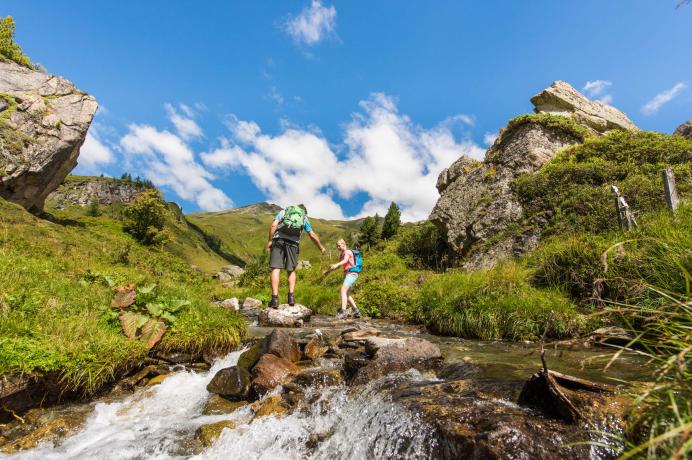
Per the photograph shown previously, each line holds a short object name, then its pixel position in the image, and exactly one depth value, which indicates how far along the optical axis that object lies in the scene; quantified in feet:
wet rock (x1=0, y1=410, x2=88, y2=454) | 13.61
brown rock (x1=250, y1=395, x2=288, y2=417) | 15.51
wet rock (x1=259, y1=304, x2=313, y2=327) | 34.71
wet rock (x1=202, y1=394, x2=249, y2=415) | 16.84
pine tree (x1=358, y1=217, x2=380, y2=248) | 220.02
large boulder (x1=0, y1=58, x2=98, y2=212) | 128.77
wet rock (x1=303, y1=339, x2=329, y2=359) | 23.11
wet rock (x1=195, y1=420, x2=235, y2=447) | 14.17
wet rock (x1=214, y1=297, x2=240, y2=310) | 48.34
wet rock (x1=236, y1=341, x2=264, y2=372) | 20.26
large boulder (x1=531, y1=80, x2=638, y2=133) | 87.92
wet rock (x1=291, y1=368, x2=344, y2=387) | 18.14
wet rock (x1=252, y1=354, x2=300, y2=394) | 17.97
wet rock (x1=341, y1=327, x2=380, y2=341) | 26.15
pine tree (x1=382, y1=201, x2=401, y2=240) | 228.47
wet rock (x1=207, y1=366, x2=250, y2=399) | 17.80
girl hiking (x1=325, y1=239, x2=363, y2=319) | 40.09
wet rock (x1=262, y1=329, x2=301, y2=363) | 21.01
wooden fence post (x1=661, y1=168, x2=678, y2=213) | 35.04
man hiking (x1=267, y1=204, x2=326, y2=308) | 33.71
